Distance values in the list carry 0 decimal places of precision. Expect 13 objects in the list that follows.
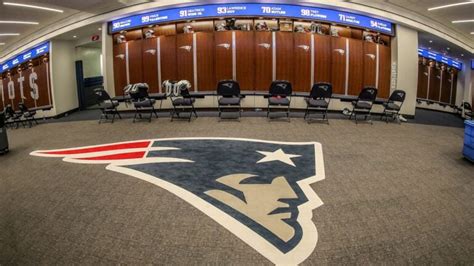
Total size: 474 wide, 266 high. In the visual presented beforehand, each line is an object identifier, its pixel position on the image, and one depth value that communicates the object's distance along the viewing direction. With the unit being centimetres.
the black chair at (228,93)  689
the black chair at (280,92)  692
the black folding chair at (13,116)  934
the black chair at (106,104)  734
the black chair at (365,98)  694
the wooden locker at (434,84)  1452
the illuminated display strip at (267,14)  771
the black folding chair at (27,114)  871
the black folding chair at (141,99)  725
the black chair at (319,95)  683
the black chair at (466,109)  1031
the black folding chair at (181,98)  717
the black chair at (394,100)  710
